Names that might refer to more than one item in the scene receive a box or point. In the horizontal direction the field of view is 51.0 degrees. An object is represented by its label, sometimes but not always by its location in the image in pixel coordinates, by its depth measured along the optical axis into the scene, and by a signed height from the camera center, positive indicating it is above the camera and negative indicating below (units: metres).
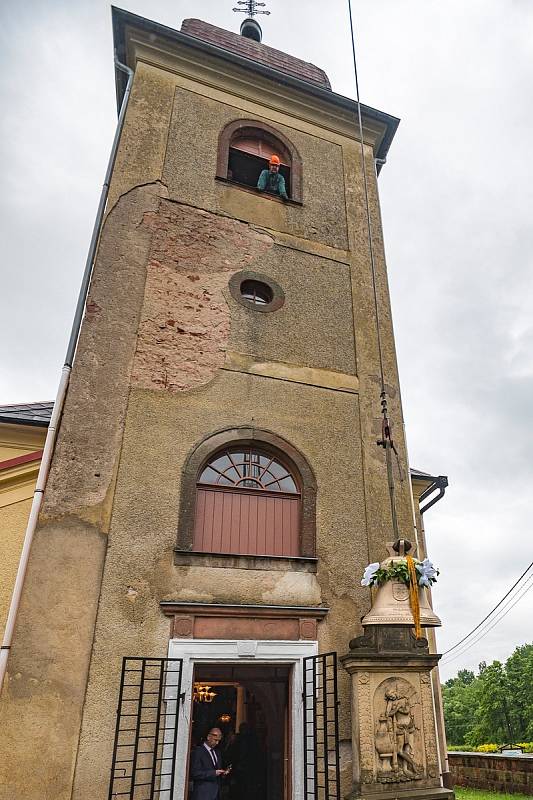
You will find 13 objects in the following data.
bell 6.61 +1.07
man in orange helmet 10.75 +8.95
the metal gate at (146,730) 5.81 -0.25
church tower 6.07 +2.92
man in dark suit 6.40 -0.70
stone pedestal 6.08 -0.08
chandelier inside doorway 11.19 +0.20
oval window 9.47 +6.19
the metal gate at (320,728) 6.22 -0.22
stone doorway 7.11 -0.30
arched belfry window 11.13 +10.01
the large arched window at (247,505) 7.44 +2.43
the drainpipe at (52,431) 5.99 +3.01
